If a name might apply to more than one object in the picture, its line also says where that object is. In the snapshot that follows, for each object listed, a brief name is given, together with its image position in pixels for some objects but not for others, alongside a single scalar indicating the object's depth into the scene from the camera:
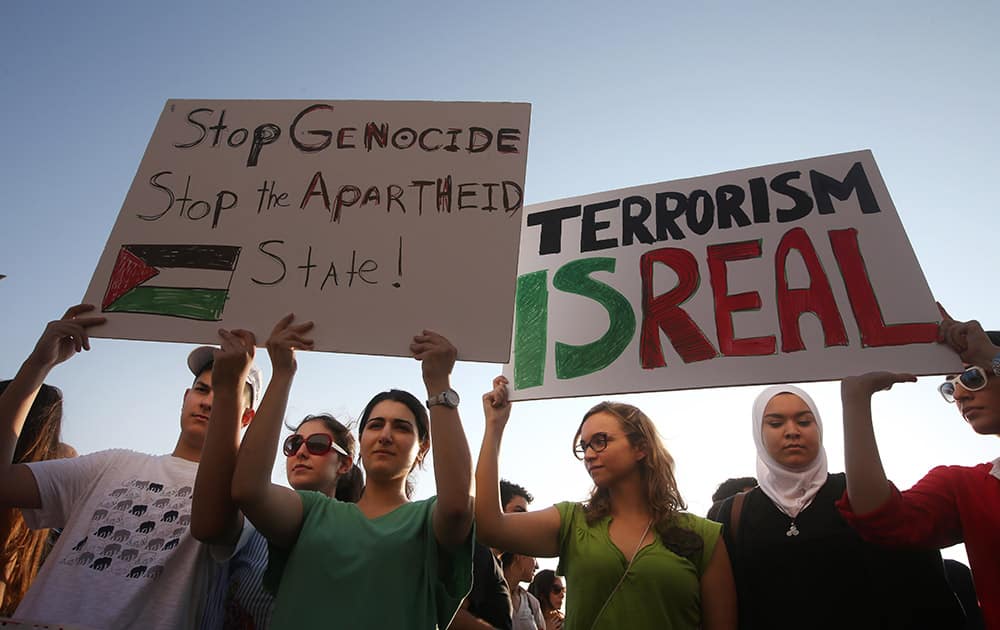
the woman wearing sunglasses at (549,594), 5.95
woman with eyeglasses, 2.27
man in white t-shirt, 2.01
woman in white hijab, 2.23
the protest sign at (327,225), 2.33
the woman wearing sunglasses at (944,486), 2.17
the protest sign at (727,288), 2.47
